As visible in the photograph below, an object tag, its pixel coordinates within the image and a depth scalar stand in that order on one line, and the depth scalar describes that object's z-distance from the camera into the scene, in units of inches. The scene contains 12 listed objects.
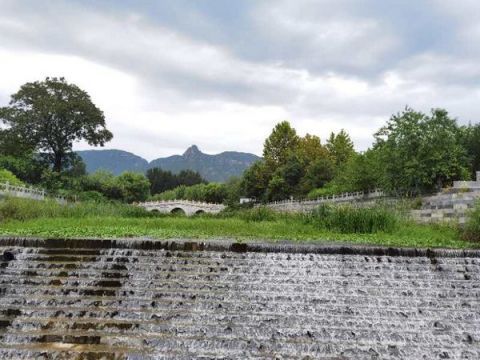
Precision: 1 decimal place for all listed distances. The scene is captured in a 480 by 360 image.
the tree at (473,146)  1649.9
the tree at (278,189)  2250.2
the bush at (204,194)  3326.0
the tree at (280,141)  2465.6
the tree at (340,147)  2489.9
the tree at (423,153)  1147.3
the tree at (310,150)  2316.7
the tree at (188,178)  4397.1
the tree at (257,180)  2422.5
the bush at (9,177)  1350.4
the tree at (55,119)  1644.9
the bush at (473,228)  689.6
